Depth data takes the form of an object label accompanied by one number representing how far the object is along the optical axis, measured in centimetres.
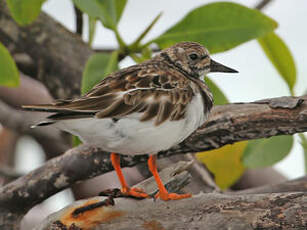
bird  475
